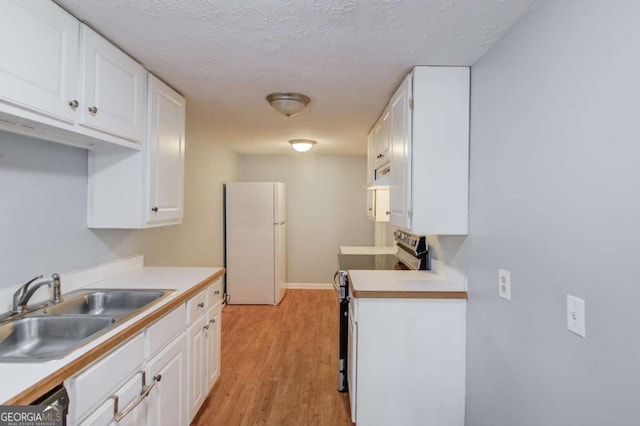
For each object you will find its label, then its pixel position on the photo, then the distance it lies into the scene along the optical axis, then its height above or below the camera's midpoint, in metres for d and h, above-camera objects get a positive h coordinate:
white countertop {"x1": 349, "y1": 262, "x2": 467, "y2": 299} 1.89 -0.41
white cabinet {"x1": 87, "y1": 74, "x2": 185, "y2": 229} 1.91 +0.18
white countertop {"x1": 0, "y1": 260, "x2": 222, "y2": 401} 0.93 -0.43
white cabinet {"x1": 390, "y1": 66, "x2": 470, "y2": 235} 1.84 +0.37
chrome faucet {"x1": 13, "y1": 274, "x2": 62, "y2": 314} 1.44 -0.35
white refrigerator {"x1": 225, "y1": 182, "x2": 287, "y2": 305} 4.65 -0.39
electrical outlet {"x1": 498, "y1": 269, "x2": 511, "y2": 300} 1.46 -0.30
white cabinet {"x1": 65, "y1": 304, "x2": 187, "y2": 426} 1.11 -0.67
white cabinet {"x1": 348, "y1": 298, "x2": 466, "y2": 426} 1.89 -0.82
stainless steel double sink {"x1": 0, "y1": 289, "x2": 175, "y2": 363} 1.34 -0.48
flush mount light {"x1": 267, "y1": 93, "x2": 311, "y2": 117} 2.28 +0.78
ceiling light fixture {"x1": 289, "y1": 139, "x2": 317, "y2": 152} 3.89 +0.83
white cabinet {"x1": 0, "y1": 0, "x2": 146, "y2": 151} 1.13 +0.54
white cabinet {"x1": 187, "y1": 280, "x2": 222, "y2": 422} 1.99 -0.83
